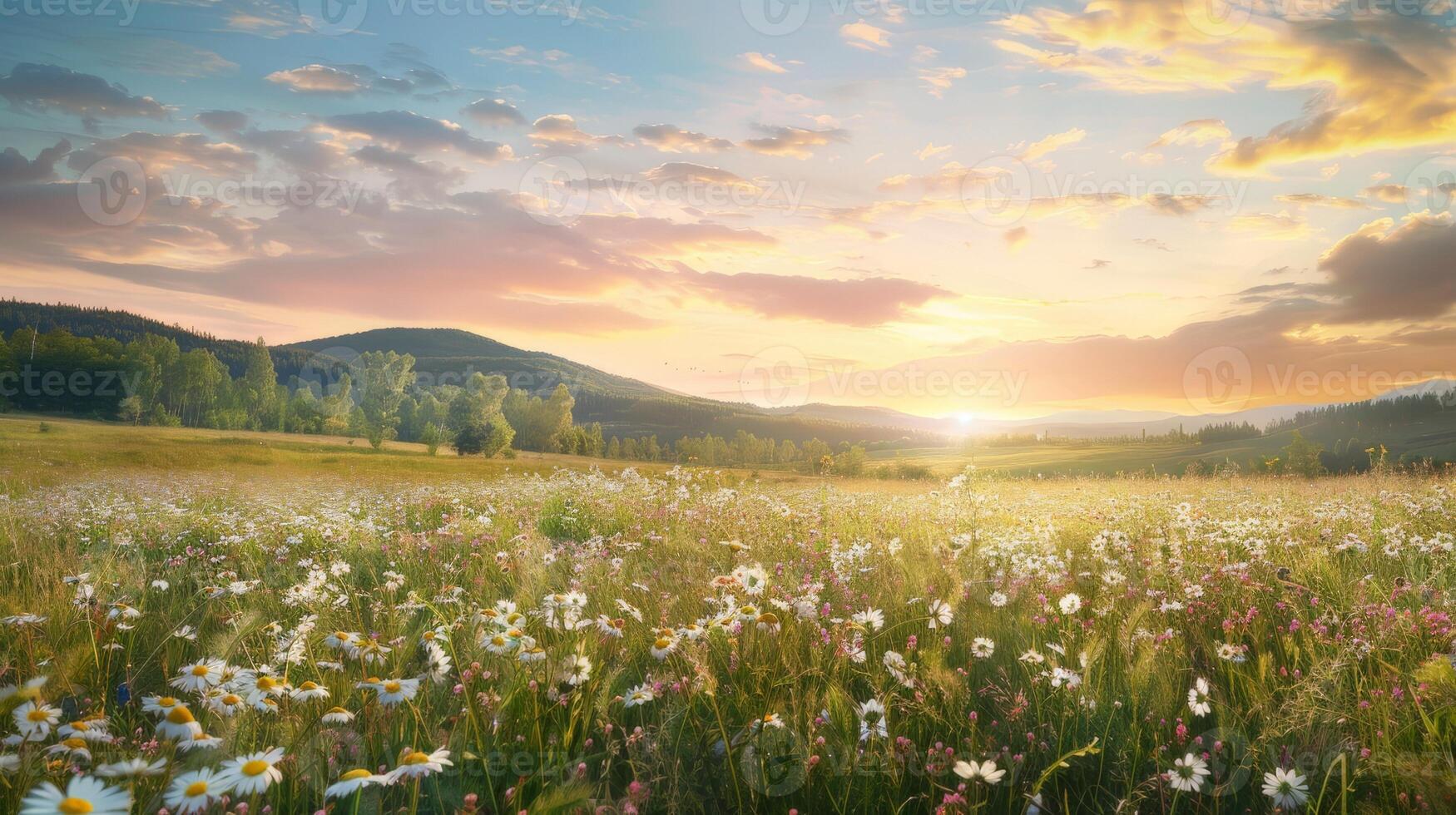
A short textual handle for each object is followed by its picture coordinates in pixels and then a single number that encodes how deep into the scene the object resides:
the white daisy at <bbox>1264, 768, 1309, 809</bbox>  0.80
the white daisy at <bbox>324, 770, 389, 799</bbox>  0.62
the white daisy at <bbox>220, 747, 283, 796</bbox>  0.64
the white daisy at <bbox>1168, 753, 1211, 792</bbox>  0.79
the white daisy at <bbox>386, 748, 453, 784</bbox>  0.64
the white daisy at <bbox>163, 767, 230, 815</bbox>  0.63
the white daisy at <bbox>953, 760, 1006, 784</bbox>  0.72
